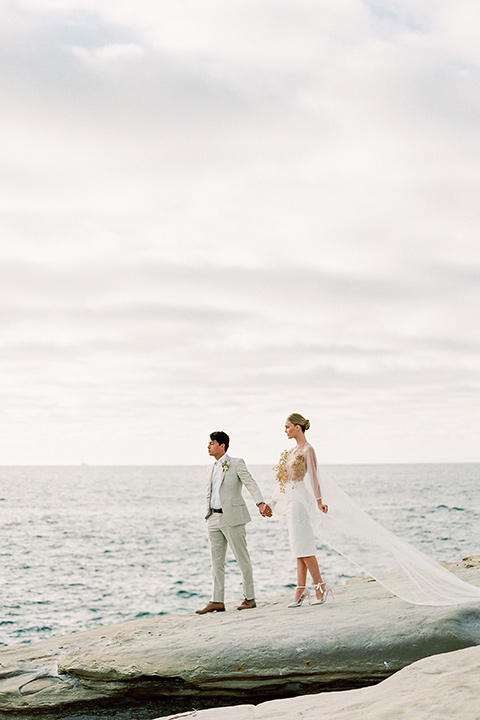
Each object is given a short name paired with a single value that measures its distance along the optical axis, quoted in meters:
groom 9.73
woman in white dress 9.23
